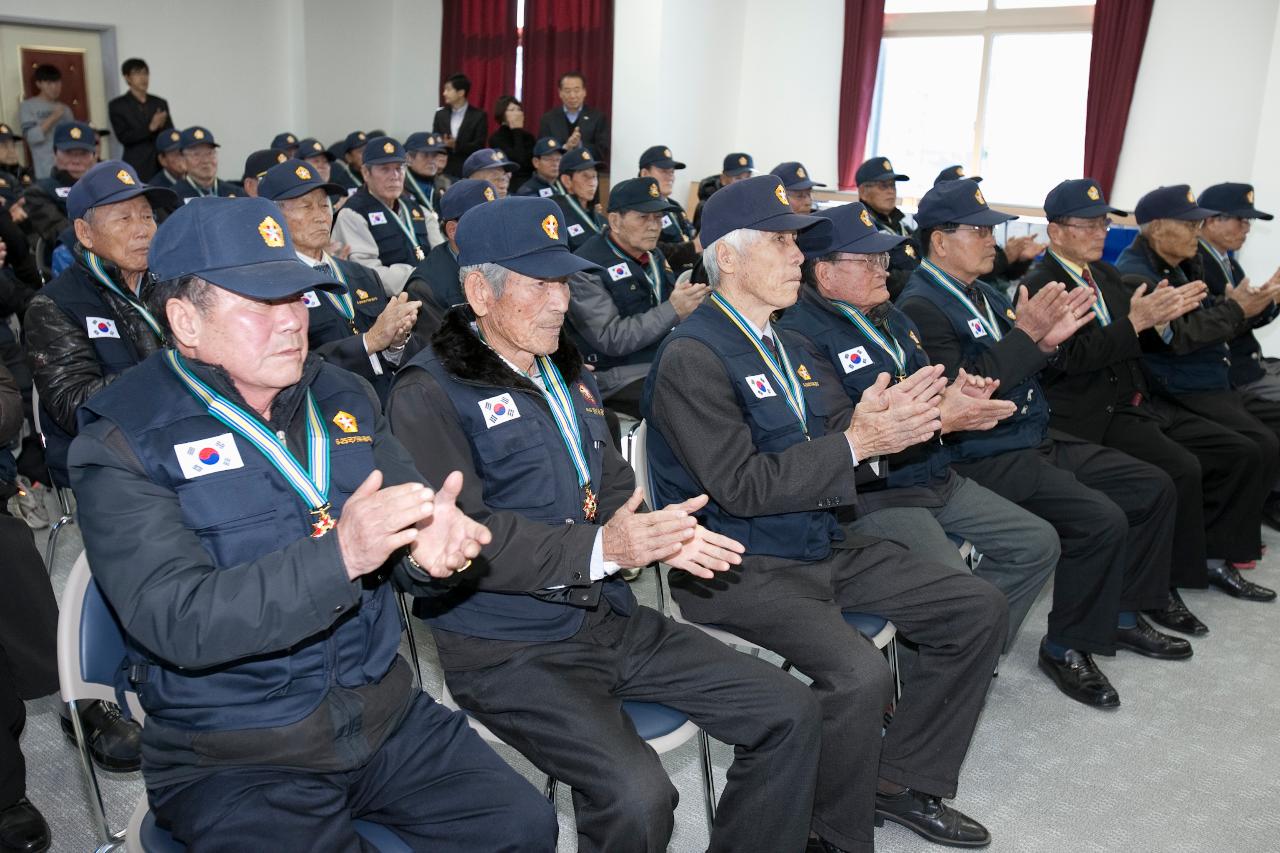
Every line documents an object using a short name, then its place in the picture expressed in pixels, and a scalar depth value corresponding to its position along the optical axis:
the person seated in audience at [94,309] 2.71
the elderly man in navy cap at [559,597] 1.75
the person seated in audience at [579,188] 5.79
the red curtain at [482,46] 10.23
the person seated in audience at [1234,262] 4.20
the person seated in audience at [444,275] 3.75
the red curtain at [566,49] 9.50
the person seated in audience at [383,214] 4.90
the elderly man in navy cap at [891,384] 2.63
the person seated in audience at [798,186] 5.33
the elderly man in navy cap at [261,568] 1.36
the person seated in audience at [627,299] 3.88
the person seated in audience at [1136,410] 3.35
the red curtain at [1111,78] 7.52
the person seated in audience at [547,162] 6.52
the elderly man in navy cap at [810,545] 2.11
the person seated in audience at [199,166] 6.44
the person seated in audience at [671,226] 5.21
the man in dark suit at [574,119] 8.73
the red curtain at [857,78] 8.69
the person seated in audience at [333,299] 3.16
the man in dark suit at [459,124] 9.38
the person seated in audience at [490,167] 5.46
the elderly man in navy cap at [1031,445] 2.88
